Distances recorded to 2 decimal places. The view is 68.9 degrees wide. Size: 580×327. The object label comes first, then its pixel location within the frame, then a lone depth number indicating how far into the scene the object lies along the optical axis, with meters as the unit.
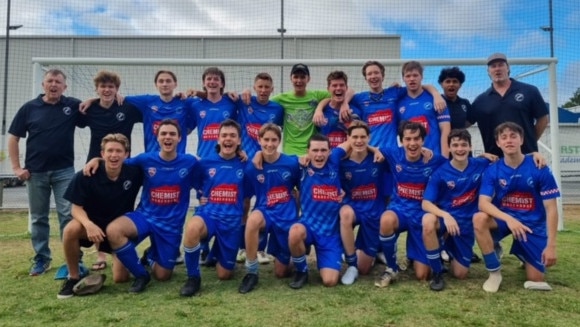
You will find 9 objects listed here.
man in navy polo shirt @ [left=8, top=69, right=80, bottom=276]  3.73
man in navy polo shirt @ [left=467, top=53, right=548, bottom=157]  3.92
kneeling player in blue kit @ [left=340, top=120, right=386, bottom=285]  3.59
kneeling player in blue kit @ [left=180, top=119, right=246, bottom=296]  3.44
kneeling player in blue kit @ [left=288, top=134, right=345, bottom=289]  3.37
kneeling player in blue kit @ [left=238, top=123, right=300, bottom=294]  3.46
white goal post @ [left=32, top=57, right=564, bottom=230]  5.40
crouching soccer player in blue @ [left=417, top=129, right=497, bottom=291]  3.33
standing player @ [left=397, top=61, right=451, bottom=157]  3.93
